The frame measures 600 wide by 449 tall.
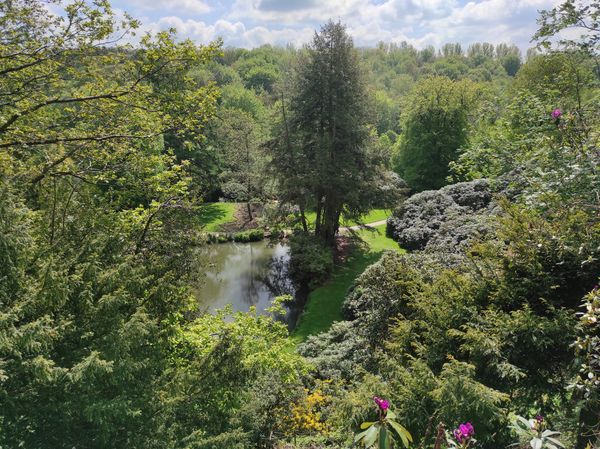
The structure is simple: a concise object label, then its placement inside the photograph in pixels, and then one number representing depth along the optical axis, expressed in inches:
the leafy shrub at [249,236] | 1118.4
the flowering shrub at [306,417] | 330.0
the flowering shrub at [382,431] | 109.8
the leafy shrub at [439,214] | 659.4
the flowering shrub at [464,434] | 115.4
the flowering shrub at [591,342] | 150.9
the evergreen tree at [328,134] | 800.9
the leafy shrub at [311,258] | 777.6
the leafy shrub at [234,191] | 1275.8
